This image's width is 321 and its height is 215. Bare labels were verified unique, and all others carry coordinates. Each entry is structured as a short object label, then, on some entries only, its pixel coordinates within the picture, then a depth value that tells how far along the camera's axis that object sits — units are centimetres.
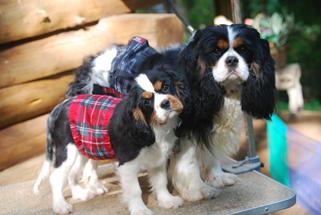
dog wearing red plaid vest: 249
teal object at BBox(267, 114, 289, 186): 429
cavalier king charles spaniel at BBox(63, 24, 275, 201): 259
